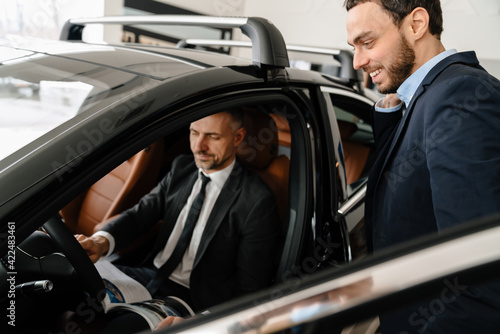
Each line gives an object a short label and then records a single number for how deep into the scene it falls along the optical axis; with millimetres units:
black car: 399
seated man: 1358
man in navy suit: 733
